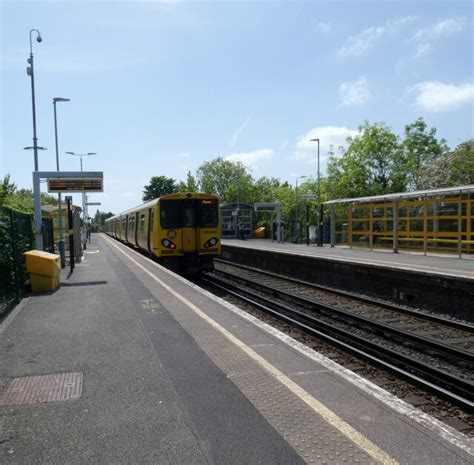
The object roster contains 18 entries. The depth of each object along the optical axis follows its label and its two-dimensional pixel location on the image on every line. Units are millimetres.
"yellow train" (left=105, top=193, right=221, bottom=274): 16719
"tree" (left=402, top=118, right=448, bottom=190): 40781
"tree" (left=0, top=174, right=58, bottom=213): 19472
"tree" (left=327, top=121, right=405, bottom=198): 40969
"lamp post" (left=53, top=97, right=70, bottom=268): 24588
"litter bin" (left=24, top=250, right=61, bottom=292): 10930
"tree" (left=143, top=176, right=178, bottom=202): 114825
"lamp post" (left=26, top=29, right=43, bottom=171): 19828
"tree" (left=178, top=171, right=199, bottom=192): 73869
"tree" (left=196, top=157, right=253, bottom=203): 75562
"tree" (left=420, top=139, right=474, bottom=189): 32719
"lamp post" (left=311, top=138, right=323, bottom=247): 27927
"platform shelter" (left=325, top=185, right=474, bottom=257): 17469
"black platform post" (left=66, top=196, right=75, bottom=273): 15514
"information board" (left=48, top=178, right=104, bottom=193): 16641
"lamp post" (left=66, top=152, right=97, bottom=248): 49459
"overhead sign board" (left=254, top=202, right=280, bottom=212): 35875
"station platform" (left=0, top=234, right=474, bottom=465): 3398
